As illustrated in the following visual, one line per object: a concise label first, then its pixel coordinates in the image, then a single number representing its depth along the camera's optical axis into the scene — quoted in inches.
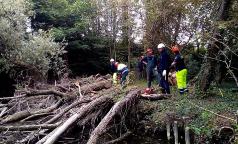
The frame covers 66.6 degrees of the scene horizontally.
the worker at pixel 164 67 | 256.2
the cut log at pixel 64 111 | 219.5
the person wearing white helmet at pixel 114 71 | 387.9
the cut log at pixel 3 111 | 274.7
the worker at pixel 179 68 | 255.3
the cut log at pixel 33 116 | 241.0
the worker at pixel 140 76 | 390.5
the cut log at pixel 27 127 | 203.2
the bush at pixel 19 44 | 444.5
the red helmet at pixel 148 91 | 265.4
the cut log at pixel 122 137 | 196.9
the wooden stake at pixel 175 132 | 179.4
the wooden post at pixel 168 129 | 191.5
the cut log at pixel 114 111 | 171.4
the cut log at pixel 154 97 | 244.0
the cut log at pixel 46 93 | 260.8
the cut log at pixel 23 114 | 239.0
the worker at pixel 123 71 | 337.5
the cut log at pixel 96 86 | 306.3
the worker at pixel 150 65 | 270.6
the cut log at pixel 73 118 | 176.6
